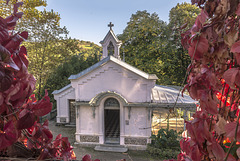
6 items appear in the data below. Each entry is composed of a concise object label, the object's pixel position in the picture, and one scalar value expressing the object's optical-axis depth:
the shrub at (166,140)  7.70
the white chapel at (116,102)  7.87
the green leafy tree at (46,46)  12.84
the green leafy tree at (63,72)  14.05
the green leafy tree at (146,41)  14.37
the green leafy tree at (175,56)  14.38
